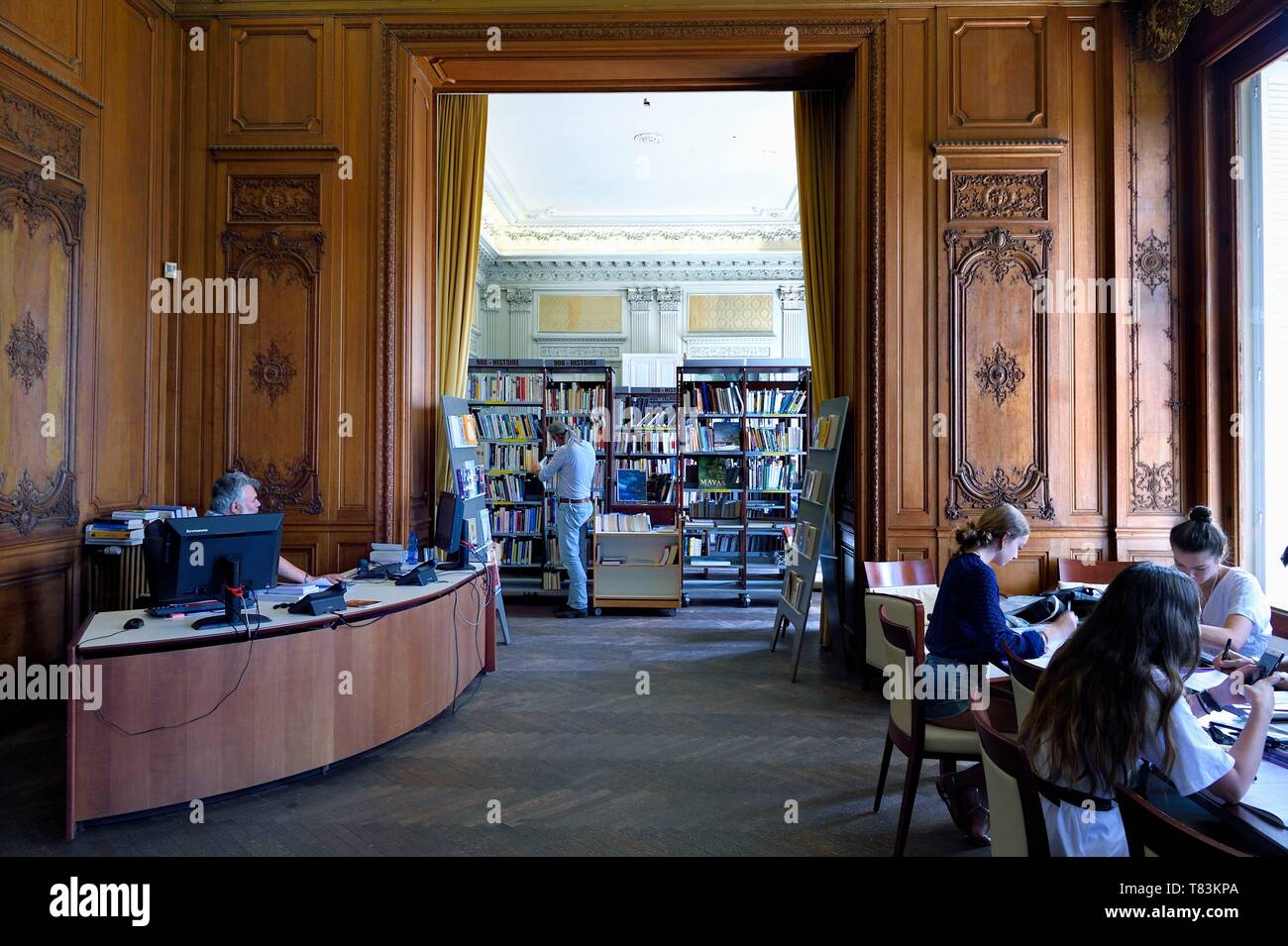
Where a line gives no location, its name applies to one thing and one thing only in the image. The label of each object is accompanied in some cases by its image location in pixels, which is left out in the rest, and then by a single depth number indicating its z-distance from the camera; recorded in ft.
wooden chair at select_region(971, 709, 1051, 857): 5.15
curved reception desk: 9.39
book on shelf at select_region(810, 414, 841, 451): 17.16
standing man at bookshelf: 23.50
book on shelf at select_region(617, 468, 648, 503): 25.48
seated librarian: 13.19
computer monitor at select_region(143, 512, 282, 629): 10.41
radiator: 14.49
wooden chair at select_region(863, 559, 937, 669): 14.23
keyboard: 10.87
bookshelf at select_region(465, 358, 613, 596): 26.43
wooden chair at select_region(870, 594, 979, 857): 8.77
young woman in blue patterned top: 9.21
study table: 4.78
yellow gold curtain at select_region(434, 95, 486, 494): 19.20
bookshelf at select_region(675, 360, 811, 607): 26.22
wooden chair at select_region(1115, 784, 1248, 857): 3.90
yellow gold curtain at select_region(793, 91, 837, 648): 18.71
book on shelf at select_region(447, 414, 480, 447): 17.54
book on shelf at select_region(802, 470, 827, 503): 17.44
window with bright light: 13.80
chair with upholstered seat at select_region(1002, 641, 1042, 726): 6.98
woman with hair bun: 9.29
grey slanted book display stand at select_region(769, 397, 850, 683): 16.80
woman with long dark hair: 5.32
